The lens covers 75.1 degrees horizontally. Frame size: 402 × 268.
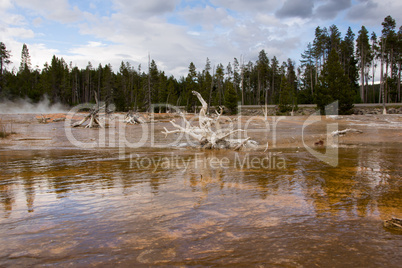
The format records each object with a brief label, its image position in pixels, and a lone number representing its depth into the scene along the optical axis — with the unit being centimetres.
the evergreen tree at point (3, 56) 6109
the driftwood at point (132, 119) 2876
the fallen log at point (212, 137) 1257
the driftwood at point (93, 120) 2280
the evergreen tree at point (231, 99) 4547
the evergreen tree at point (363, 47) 4982
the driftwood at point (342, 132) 1498
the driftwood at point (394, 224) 304
